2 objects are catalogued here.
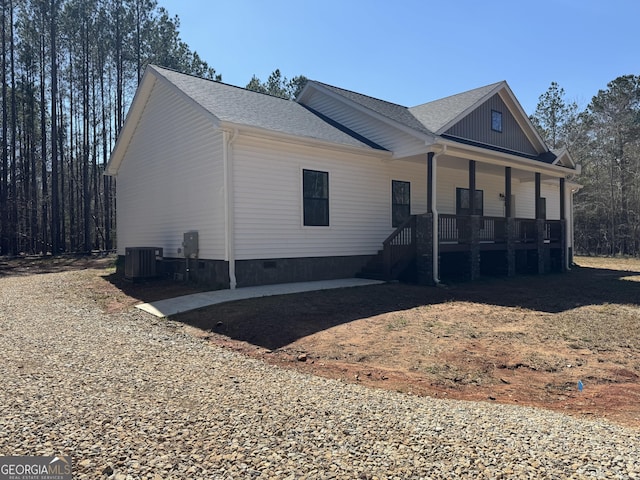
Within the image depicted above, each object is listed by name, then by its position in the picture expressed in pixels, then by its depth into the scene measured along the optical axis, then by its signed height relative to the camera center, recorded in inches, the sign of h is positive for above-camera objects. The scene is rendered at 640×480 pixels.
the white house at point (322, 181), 429.7 +67.5
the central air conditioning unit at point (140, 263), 475.5 -25.3
